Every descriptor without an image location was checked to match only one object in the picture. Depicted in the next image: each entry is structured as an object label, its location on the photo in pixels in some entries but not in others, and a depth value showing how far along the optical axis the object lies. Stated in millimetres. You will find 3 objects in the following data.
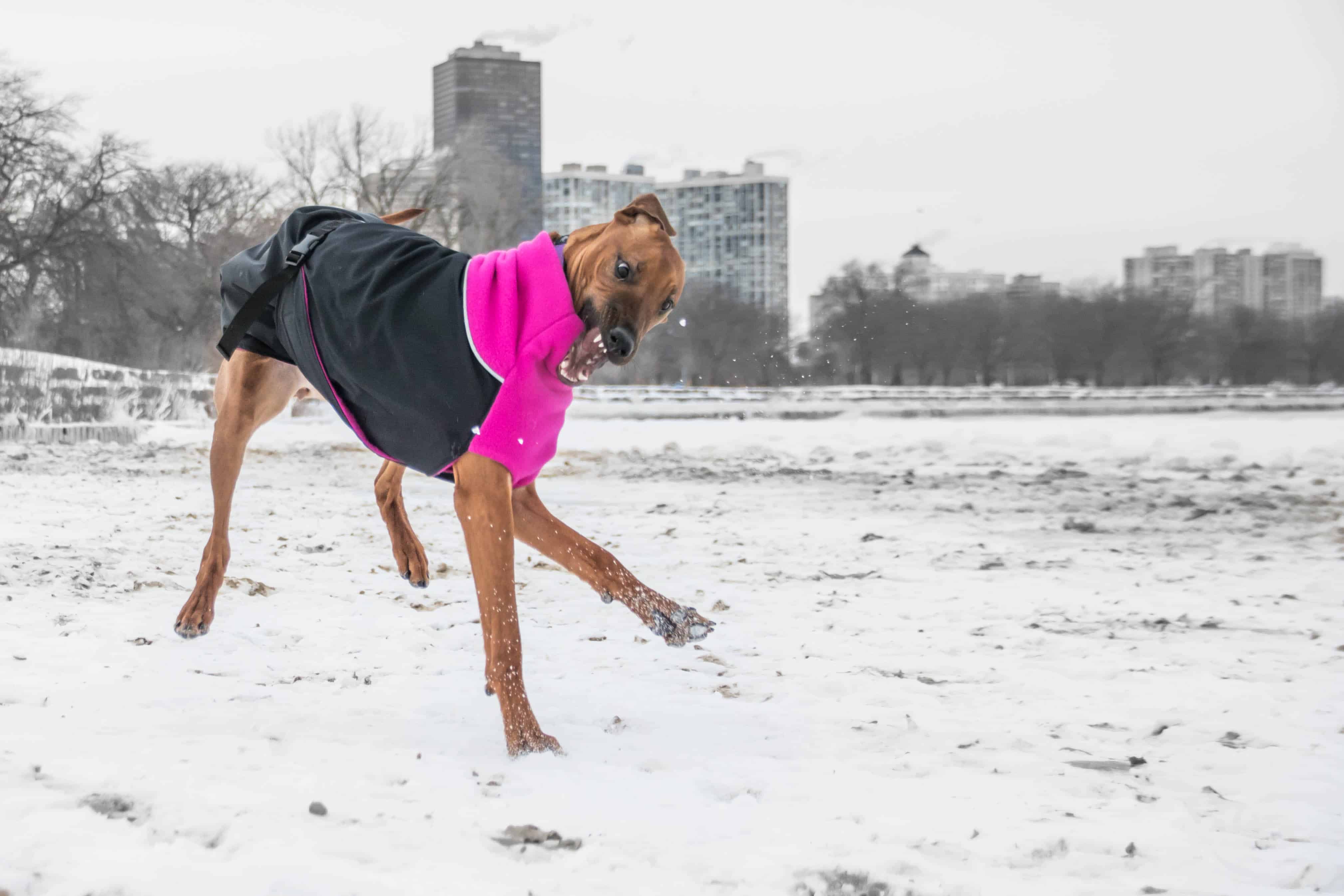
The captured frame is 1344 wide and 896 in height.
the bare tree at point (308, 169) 34250
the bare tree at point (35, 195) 31266
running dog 2732
